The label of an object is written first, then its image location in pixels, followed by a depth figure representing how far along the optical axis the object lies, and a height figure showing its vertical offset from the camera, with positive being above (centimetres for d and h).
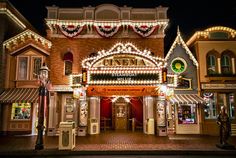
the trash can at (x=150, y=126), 1271 -228
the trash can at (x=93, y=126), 1272 -229
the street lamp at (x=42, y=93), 880 +10
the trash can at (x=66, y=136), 825 -197
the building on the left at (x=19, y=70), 1301 +191
